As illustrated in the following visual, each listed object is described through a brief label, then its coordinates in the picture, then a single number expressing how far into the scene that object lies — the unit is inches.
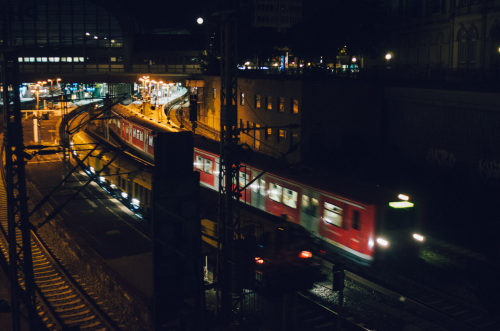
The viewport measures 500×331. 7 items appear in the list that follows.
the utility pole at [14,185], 458.6
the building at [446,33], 1304.1
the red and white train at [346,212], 714.2
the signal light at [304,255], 663.1
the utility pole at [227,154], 551.2
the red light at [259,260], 640.4
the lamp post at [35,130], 1803.6
